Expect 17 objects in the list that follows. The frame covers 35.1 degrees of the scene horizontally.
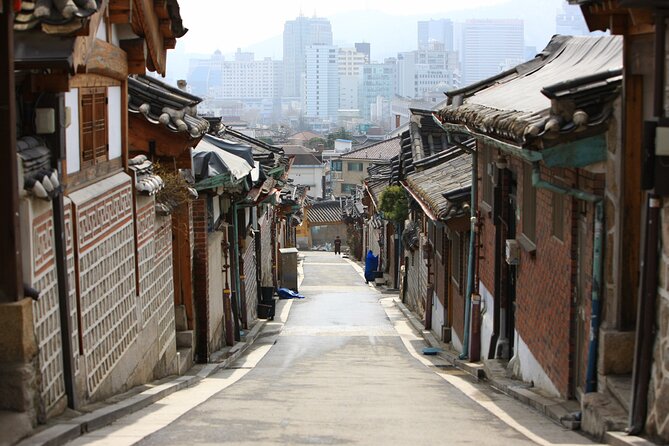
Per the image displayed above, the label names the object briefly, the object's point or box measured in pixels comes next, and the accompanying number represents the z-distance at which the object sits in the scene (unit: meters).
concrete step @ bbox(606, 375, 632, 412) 9.45
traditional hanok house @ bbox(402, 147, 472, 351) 19.95
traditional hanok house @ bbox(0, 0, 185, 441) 8.12
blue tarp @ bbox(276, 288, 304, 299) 36.66
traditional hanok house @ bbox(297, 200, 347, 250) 82.12
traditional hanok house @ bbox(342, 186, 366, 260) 64.75
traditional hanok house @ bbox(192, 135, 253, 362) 18.48
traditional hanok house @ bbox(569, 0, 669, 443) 8.52
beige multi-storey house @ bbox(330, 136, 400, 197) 90.44
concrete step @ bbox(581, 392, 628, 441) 9.16
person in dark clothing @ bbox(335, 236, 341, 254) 72.92
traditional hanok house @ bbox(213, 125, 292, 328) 25.22
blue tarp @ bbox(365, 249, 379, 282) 44.91
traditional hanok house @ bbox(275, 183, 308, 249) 47.56
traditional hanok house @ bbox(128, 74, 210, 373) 15.25
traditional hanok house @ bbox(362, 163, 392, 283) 42.28
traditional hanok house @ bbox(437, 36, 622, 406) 10.27
